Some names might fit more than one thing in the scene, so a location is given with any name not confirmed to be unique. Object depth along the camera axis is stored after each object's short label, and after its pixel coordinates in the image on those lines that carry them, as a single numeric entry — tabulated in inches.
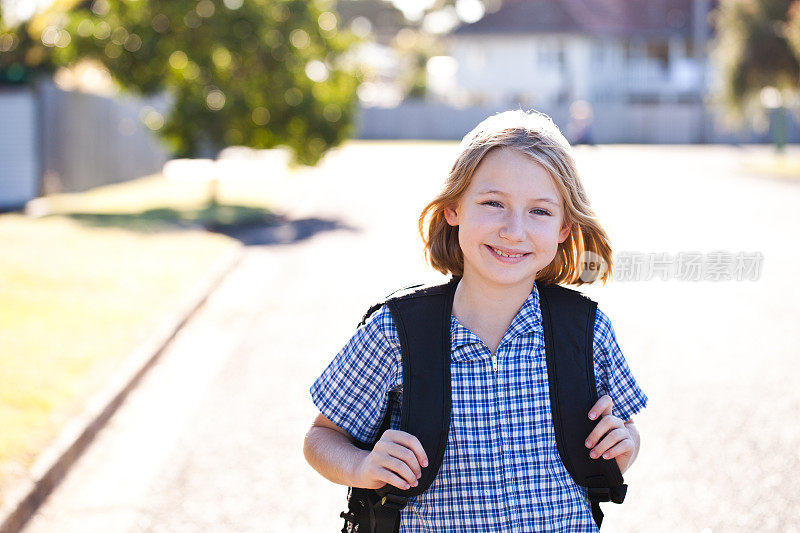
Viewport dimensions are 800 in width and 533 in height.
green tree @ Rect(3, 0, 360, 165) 795.4
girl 91.9
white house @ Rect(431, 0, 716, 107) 2436.0
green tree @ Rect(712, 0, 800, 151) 1408.7
